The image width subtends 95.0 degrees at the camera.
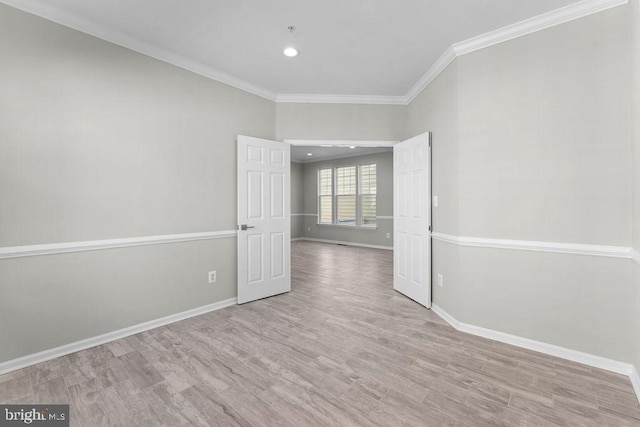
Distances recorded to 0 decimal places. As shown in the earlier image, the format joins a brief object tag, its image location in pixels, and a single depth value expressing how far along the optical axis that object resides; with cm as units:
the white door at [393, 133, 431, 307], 354
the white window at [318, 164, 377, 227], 859
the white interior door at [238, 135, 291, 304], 369
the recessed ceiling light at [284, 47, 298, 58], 298
